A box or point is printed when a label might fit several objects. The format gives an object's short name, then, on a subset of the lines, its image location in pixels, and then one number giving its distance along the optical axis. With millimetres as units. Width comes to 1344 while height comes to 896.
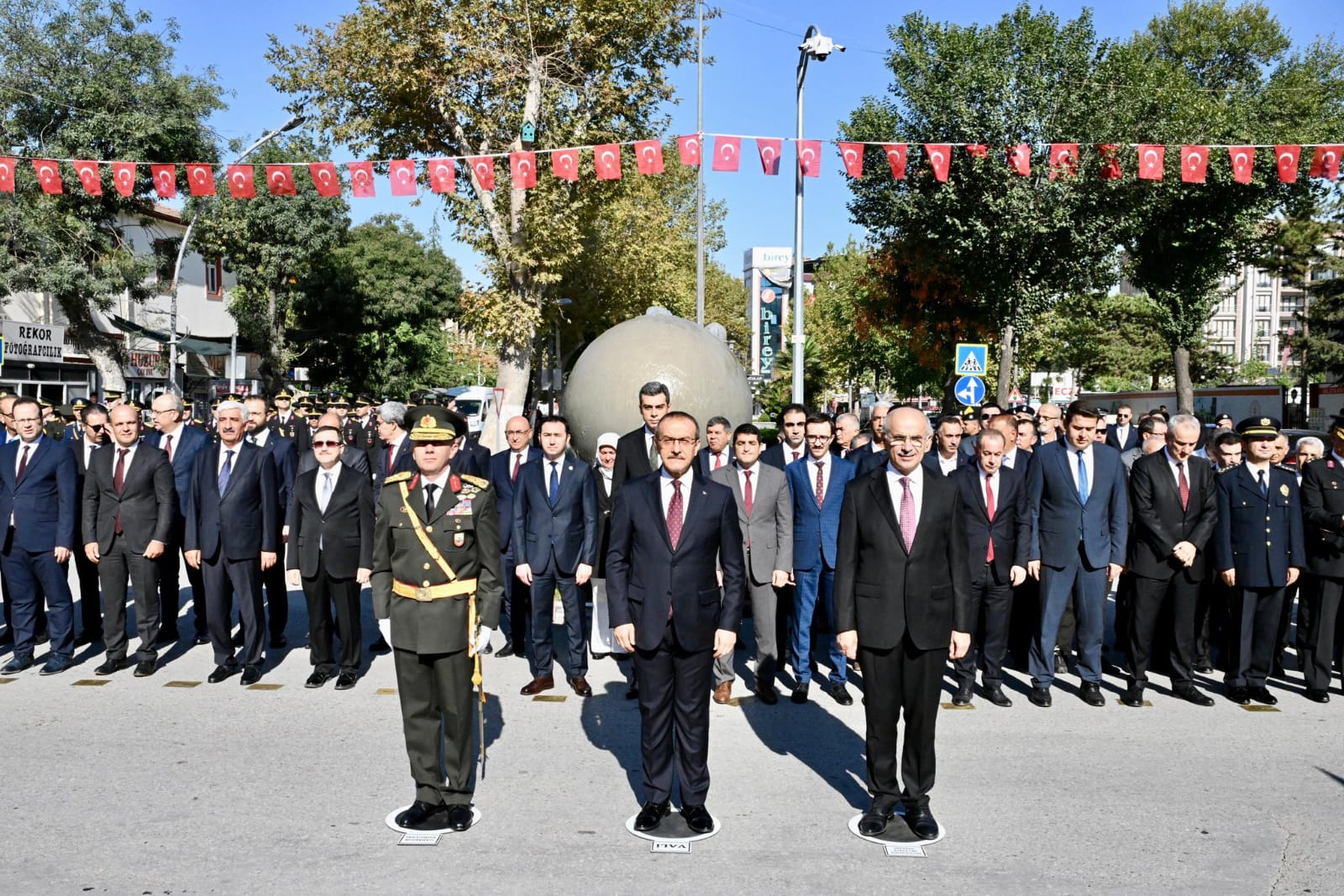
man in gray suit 7285
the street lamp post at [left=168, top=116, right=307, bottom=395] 21414
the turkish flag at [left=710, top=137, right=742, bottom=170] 15633
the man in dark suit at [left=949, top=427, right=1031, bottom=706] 7168
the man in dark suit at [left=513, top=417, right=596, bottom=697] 7555
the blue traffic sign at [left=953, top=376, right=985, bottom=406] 17641
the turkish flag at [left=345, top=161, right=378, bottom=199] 17188
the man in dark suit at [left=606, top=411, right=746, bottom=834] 4969
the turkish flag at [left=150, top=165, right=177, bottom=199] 16359
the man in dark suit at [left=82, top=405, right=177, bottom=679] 7852
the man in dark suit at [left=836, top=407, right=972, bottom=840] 4938
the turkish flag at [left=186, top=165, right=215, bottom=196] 16594
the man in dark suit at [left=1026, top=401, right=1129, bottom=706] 7379
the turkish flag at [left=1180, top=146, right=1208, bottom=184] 14925
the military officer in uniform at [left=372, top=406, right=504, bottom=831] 4953
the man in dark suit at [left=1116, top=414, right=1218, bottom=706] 7406
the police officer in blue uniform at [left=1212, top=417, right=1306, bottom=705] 7387
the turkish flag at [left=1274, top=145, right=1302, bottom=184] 14961
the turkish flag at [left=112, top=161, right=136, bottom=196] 16234
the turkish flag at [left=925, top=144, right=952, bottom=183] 15586
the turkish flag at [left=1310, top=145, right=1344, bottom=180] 14891
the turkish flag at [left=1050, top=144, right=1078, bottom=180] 15336
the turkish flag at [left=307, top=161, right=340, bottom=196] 17031
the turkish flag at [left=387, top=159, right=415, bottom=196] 17188
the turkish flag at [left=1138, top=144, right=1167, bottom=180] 15914
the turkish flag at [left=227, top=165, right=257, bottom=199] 16469
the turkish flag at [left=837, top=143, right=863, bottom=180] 15953
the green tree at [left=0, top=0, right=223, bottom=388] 23625
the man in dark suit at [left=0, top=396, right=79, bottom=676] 7883
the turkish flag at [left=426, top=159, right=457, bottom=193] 17141
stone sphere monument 10516
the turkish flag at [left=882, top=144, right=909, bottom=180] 16438
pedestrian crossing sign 17859
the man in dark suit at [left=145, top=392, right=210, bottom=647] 8516
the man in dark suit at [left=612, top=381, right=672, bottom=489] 7711
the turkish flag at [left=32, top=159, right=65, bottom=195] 17023
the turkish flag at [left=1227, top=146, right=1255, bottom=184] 15750
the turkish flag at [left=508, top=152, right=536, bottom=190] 17641
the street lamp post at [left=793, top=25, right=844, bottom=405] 19188
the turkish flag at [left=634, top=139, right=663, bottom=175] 16344
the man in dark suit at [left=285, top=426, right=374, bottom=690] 7480
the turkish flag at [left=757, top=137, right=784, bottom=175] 15711
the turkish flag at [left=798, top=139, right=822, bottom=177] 16250
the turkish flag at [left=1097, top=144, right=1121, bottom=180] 17016
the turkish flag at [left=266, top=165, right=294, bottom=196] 16453
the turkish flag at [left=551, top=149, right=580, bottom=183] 17031
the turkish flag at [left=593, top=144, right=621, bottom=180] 16750
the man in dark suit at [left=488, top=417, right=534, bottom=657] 8164
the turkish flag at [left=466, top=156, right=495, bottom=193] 19234
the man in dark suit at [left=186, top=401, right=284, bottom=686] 7707
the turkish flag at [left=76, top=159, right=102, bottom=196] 16031
